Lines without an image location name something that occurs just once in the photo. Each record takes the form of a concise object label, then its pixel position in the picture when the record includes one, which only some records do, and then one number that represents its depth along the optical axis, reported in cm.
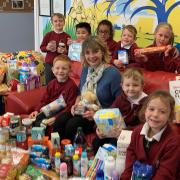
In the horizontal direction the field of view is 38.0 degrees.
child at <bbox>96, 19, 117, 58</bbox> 261
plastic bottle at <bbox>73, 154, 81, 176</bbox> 175
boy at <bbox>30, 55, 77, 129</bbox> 222
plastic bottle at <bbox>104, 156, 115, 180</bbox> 155
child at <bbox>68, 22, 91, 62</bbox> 273
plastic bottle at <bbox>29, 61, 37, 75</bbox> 294
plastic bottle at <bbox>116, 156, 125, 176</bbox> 157
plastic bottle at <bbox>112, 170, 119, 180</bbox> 153
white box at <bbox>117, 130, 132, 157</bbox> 157
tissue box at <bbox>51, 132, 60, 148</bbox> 190
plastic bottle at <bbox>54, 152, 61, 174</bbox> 177
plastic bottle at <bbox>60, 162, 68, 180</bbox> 170
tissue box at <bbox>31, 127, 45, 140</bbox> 196
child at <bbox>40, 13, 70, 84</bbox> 293
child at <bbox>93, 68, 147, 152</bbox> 185
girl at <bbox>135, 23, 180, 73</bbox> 212
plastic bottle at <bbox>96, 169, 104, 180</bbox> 158
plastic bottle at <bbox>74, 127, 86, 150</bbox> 197
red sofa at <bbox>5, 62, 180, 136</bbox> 205
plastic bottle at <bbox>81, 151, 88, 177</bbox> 174
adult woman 207
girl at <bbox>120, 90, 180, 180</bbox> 139
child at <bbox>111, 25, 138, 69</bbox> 237
